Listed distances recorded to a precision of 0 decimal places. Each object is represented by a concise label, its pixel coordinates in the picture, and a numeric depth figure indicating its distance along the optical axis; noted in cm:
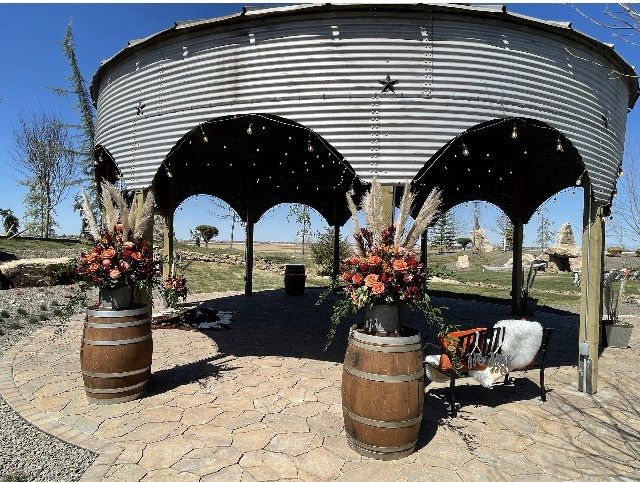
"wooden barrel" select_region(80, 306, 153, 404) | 453
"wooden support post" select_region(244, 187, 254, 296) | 1325
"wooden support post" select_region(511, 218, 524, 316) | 1013
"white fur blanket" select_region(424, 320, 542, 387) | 462
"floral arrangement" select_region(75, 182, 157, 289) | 470
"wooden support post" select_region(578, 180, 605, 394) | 564
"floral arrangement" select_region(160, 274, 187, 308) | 868
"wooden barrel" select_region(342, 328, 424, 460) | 354
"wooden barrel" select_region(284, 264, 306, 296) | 1345
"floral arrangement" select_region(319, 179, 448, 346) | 372
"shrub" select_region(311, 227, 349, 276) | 2441
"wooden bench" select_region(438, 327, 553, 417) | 437
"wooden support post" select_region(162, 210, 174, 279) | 1052
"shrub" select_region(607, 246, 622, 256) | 3428
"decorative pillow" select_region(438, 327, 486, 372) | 437
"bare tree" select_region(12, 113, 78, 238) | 3109
